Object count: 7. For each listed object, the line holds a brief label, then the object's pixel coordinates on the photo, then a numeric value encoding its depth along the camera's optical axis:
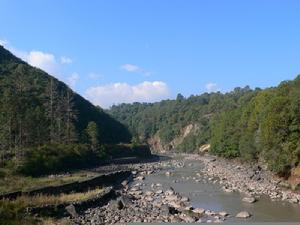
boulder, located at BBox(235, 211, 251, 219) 31.43
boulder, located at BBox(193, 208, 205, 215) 32.75
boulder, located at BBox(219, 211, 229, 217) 32.06
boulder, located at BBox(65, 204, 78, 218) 28.61
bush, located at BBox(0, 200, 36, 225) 21.02
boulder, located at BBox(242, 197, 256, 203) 37.93
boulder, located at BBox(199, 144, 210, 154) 135.39
